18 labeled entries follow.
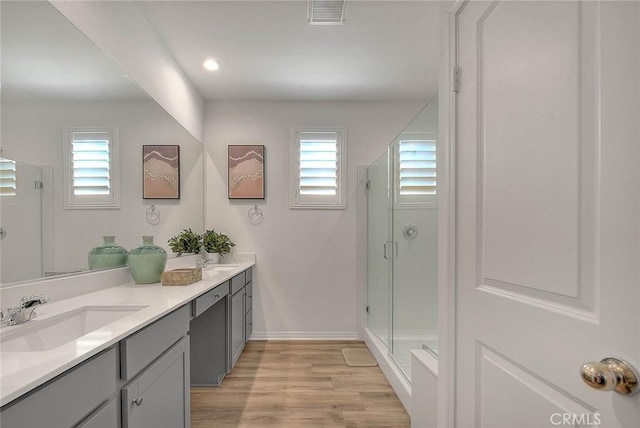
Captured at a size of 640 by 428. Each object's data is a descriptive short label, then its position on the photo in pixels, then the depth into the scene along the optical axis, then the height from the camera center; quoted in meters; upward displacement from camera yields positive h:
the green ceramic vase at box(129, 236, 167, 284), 1.97 -0.31
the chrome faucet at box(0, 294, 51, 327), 1.08 -0.34
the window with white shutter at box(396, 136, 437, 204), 2.02 +0.30
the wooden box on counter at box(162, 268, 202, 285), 1.93 -0.39
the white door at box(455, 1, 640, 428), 0.62 +0.01
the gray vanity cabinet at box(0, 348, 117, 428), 0.67 -0.45
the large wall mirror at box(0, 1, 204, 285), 1.22 +0.36
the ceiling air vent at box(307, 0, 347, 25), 2.07 +1.35
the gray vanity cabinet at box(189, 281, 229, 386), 2.40 -1.00
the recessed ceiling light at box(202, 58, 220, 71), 2.73 +1.30
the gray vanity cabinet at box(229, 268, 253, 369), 2.61 -0.90
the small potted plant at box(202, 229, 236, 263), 3.26 -0.31
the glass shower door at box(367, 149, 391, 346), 2.86 -0.33
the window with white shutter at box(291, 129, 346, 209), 3.53 +0.50
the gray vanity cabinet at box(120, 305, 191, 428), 1.06 -0.62
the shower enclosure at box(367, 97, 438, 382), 2.04 -0.22
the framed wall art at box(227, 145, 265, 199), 3.50 +0.39
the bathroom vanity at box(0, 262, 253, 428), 0.72 -0.44
